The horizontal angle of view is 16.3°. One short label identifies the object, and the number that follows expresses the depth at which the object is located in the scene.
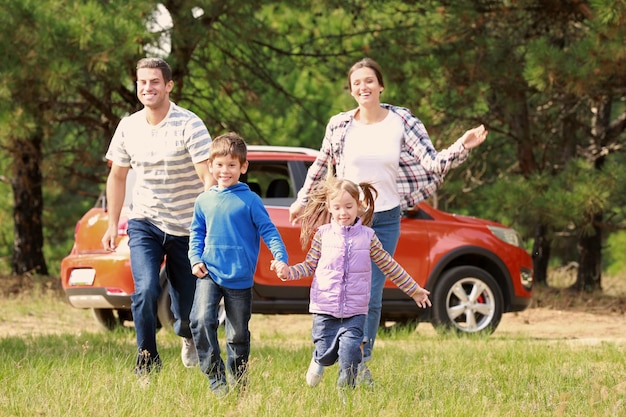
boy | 10.78
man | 12.25
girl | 11.05
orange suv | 18.85
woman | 12.61
